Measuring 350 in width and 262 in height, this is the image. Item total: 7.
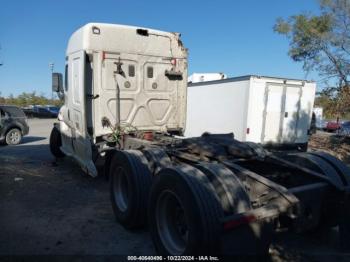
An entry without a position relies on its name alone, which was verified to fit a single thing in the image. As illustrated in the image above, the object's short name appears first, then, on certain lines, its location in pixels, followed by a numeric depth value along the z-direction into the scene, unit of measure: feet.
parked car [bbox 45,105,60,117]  113.55
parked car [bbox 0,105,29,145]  43.62
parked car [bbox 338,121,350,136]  71.26
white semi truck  9.57
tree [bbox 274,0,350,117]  47.20
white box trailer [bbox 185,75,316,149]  32.45
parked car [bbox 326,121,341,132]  92.53
